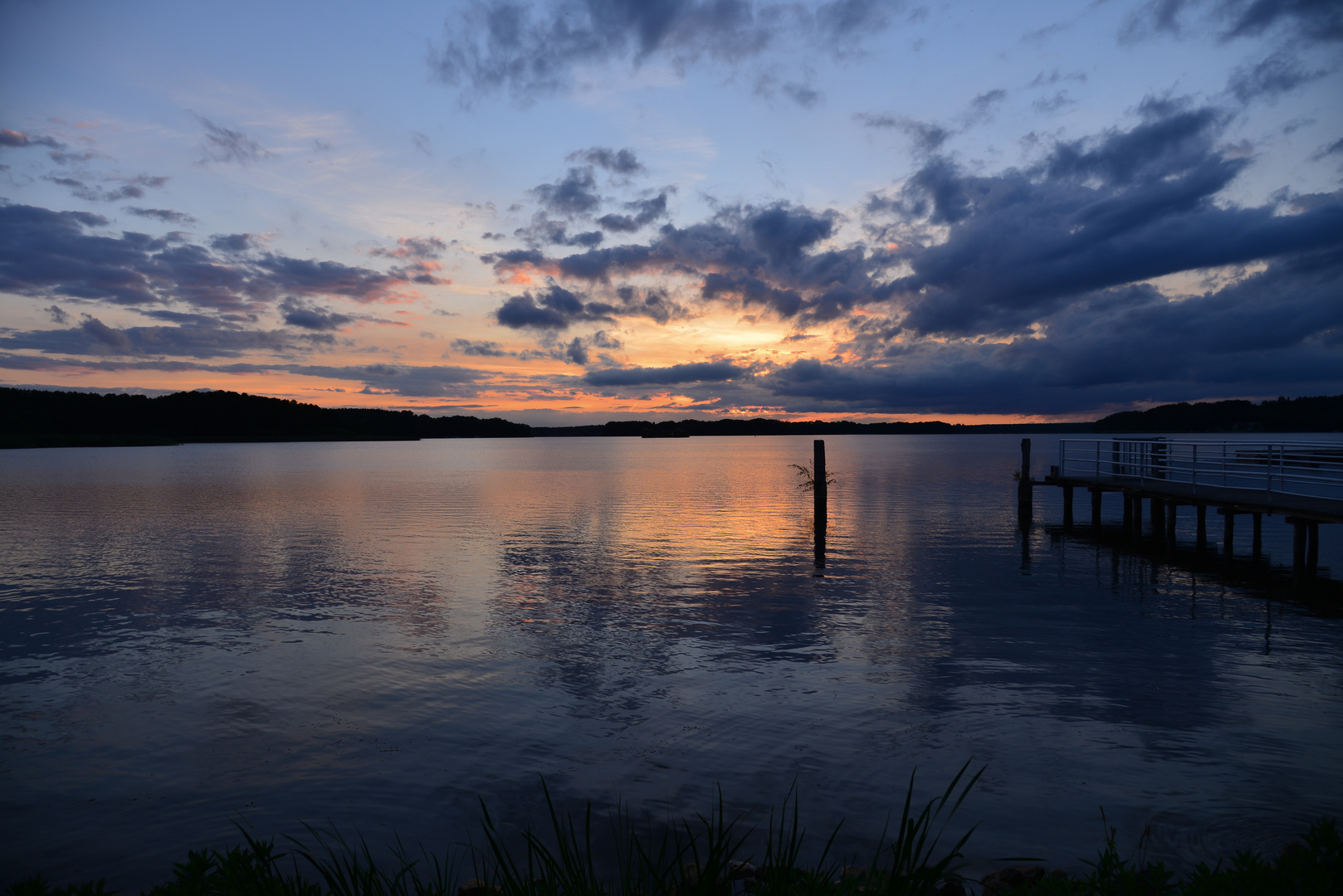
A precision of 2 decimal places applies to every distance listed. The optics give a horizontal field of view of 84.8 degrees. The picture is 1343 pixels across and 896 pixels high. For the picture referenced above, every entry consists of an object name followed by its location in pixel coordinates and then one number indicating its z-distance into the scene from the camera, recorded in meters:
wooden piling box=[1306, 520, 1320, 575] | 23.69
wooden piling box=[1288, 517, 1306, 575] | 20.93
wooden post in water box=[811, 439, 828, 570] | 33.19
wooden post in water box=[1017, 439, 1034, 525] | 35.91
